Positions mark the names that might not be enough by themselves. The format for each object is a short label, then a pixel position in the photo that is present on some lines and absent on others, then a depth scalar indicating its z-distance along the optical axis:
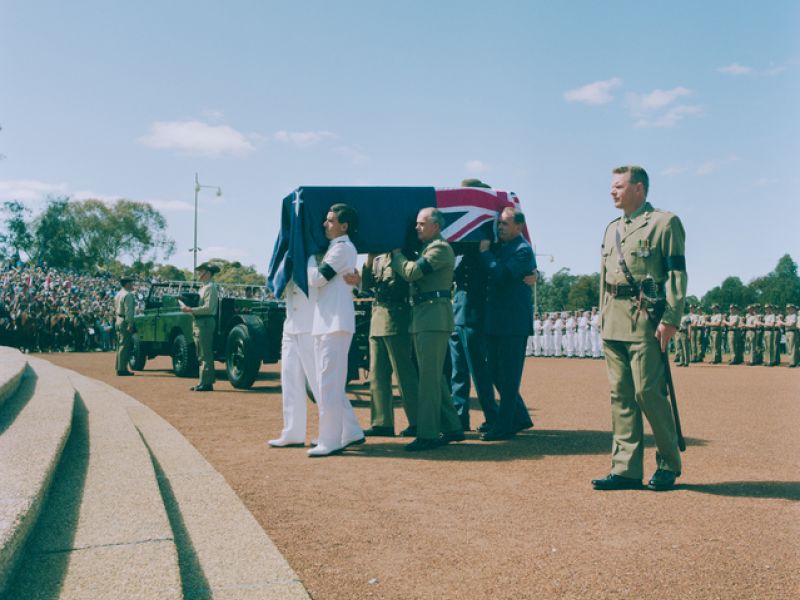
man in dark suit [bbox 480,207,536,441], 6.42
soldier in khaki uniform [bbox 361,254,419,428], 6.25
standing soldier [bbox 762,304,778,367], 21.59
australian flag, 5.91
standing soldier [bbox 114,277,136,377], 13.20
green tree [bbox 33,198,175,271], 70.12
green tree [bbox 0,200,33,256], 59.76
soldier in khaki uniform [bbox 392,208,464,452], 5.85
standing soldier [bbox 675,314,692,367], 21.48
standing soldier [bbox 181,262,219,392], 10.32
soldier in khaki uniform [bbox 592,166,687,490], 4.45
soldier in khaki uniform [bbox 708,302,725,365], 23.06
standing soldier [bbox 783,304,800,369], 21.02
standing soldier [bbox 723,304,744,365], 22.89
